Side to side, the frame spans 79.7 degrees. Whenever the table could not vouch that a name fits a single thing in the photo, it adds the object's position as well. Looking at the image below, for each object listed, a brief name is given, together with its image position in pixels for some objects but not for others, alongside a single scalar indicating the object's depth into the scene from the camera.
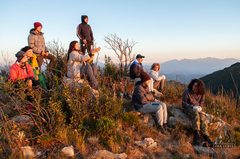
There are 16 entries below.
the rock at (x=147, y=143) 3.27
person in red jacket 3.71
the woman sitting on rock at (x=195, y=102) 3.88
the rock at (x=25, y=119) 3.44
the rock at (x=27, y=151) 2.65
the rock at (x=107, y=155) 2.81
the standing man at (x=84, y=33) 6.25
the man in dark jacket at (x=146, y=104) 3.96
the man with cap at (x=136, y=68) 5.96
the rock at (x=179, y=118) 4.40
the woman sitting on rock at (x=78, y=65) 4.63
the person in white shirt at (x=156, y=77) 6.05
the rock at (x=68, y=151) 2.80
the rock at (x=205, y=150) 3.29
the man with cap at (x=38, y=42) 5.09
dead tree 7.41
